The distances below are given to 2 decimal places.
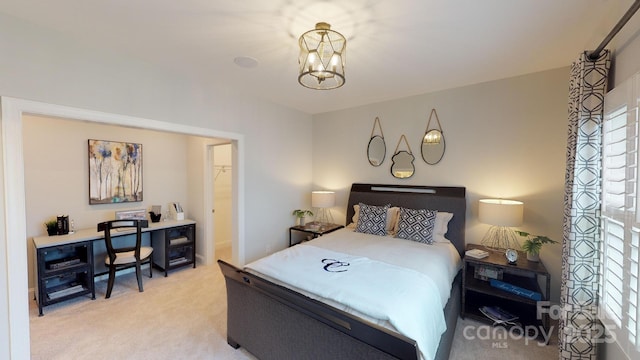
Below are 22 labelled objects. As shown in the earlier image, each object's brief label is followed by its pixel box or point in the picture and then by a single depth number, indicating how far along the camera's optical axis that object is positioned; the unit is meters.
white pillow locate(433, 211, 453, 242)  2.98
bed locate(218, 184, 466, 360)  1.32
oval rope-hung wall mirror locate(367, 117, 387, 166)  3.78
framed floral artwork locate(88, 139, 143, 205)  3.38
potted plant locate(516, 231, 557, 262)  2.42
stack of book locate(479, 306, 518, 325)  2.43
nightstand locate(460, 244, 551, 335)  2.30
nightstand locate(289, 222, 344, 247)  3.75
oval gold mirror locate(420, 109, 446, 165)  3.29
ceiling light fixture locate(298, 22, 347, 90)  1.63
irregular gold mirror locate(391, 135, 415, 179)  3.54
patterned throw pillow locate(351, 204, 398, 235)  3.30
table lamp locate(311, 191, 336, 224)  3.94
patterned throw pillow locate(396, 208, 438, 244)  2.89
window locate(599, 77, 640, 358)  1.25
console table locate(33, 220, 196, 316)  2.63
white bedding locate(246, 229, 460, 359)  1.50
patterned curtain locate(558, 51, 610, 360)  1.65
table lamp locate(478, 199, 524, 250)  2.47
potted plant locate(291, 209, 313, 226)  4.12
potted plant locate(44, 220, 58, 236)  2.94
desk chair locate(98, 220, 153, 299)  2.95
